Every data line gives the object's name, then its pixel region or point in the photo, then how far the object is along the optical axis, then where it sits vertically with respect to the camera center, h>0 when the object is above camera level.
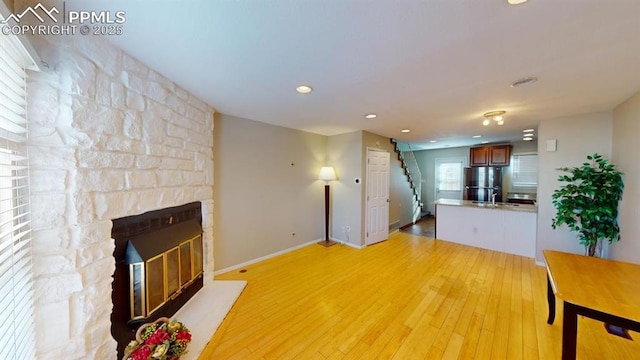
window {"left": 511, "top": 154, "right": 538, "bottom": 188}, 5.54 +0.12
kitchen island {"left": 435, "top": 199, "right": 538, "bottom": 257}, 3.74 -0.99
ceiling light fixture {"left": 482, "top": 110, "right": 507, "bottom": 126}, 2.98 +0.87
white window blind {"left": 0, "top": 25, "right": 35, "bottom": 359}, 0.91 -0.18
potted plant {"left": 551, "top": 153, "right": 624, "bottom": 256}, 2.59 -0.35
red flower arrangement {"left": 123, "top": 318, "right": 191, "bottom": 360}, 1.30 -1.09
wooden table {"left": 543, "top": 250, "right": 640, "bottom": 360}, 1.18 -0.75
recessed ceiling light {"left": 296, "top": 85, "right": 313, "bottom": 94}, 2.15 +0.90
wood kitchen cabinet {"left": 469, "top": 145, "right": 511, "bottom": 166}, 5.53 +0.53
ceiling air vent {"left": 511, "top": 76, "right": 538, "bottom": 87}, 1.94 +0.89
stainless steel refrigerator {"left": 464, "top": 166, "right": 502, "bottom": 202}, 5.66 -0.22
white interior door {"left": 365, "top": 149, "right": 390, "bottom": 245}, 4.39 -0.47
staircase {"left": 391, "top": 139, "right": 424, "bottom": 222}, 5.90 +0.06
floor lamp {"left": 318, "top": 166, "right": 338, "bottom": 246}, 4.44 -0.36
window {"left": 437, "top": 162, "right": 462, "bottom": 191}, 6.89 -0.04
